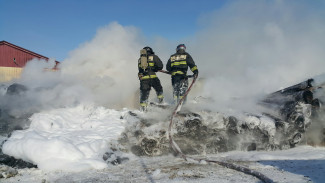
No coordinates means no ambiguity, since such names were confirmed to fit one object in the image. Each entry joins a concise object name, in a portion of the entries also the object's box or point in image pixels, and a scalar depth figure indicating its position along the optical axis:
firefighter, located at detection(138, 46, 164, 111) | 5.65
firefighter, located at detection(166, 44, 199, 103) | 5.71
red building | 13.25
